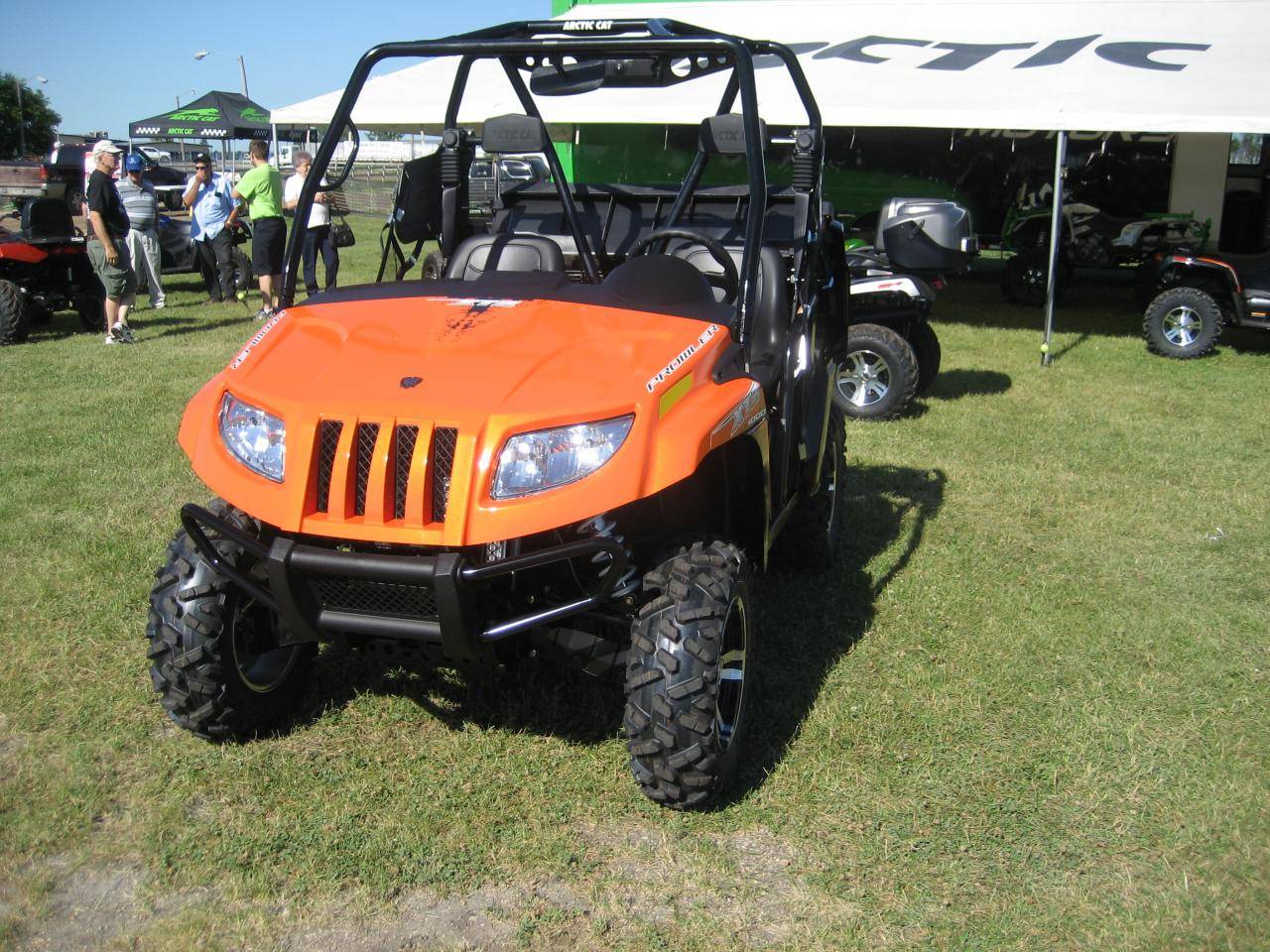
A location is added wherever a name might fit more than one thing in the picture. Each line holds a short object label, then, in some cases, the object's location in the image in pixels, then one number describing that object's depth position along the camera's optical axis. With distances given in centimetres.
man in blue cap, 1059
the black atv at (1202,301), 977
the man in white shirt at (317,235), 1071
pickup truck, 1423
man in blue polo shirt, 1219
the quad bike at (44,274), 965
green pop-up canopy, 2862
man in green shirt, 1095
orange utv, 260
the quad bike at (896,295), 696
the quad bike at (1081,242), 1305
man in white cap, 942
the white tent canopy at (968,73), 936
